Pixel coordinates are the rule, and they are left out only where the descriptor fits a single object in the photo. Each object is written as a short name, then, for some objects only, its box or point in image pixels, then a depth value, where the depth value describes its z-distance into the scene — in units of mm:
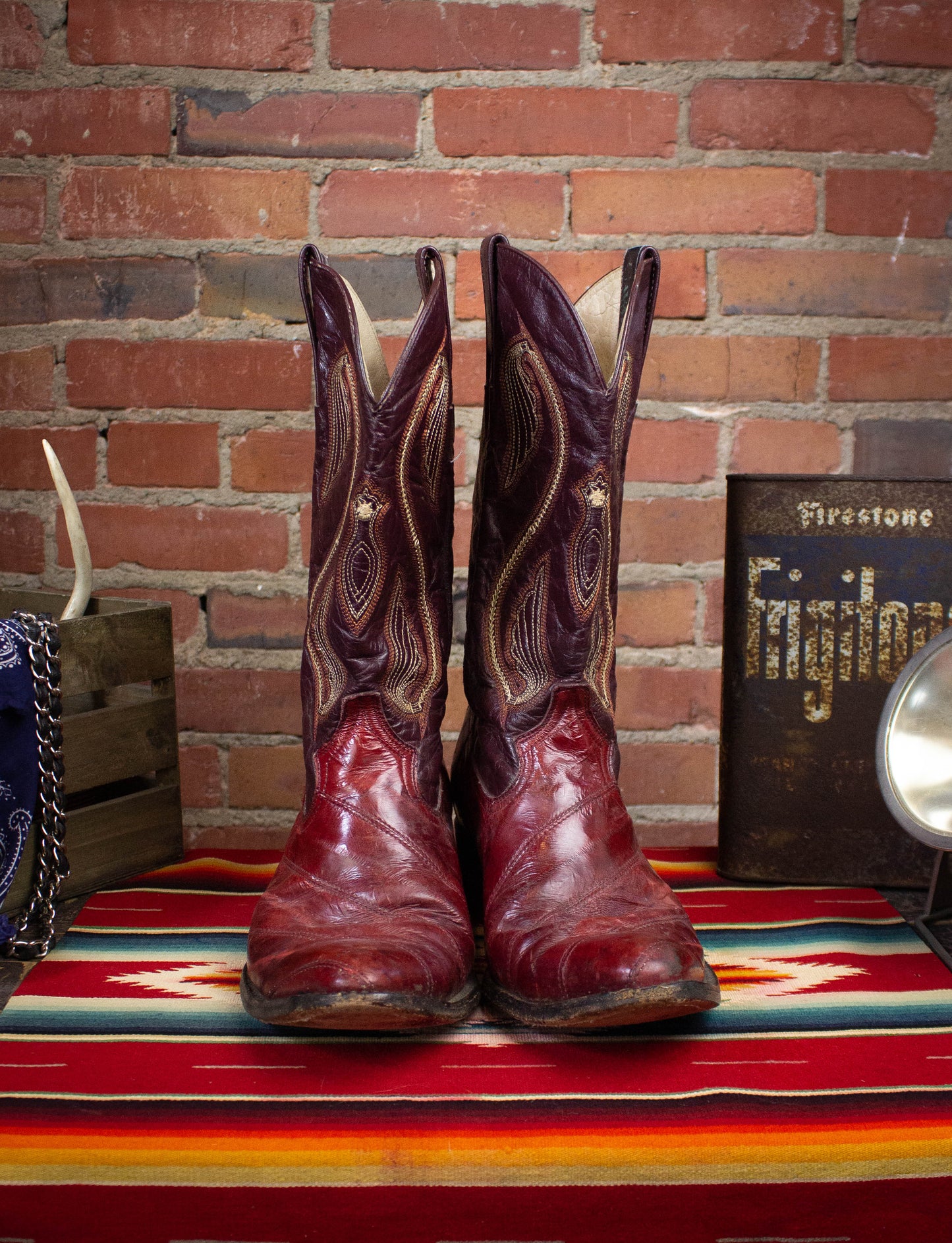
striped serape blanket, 613
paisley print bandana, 887
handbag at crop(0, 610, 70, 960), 888
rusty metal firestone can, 1001
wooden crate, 972
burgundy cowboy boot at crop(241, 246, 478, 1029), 783
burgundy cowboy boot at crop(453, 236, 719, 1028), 809
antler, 1076
